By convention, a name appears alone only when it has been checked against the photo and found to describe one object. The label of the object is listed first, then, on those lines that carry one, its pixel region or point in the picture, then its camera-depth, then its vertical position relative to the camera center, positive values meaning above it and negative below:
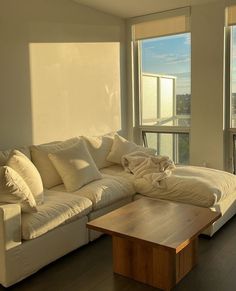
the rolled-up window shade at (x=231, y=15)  4.34 +1.27
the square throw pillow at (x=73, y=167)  3.47 -0.56
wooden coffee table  2.39 -0.89
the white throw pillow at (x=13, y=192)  2.62 -0.60
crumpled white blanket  3.71 -0.63
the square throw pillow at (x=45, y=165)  3.54 -0.52
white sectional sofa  2.53 -0.82
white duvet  3.34 -0.78
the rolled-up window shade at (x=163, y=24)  4.71 +1.32
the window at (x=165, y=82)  4.87 +0.48
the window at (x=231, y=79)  4.39 +0.45
